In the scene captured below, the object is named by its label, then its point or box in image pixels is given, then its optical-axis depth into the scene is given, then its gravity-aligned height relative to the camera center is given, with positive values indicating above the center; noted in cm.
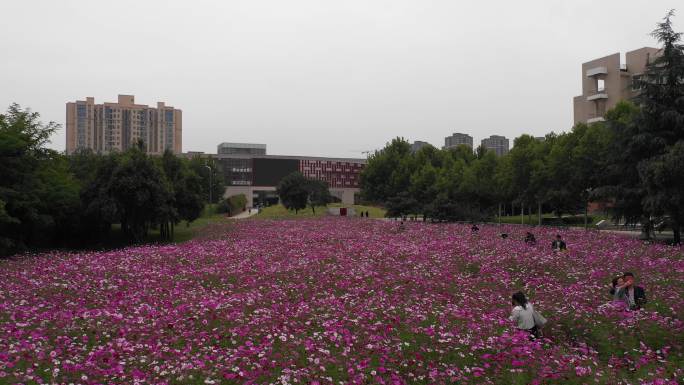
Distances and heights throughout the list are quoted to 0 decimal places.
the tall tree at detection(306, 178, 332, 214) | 7675 +99
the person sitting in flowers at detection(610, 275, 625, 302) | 1143 -211
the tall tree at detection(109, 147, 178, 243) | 2922 +38
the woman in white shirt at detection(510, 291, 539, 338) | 993 -236
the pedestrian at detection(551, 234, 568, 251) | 2059 -193
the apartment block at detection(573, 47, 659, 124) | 6594 +1681
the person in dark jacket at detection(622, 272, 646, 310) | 1123 -215
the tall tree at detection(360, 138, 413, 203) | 7875 +494
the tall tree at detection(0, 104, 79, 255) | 2503 +62
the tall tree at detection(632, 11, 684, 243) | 2342 +426
